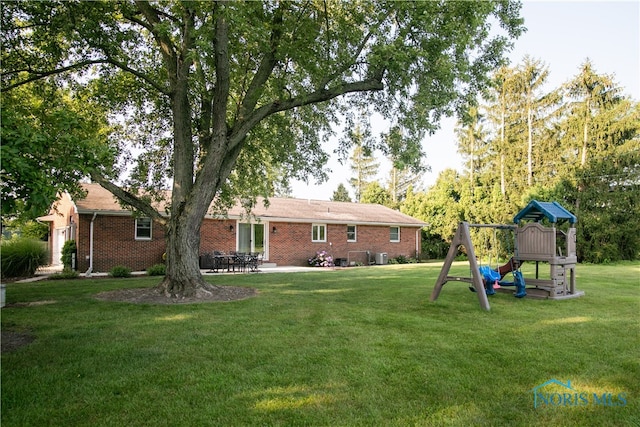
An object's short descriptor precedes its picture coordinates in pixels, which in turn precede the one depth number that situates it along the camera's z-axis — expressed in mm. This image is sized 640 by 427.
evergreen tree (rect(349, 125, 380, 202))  54375
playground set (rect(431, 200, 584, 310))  9685
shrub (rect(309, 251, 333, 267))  22375
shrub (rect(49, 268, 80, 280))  14955
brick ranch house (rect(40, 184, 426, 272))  17109
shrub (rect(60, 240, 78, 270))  16938
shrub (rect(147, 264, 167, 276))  16328
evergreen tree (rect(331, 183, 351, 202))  54938
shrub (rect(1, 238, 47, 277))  15234
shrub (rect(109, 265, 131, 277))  15802
